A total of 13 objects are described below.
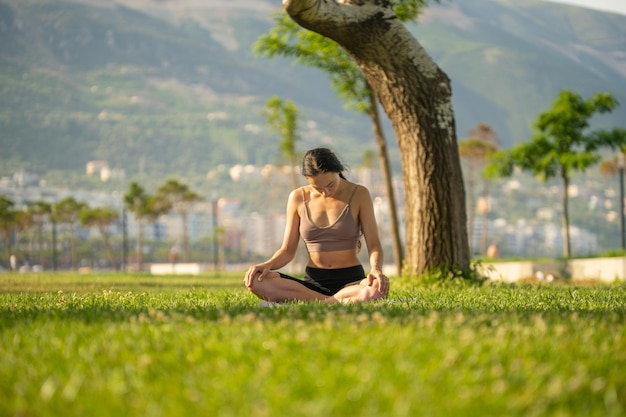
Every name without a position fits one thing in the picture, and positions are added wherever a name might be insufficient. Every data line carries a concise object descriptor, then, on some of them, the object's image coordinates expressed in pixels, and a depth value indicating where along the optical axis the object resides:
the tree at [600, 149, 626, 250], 72.38
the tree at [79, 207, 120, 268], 105.38
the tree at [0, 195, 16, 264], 97.81
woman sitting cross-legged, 8.48
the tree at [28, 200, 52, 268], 107.69
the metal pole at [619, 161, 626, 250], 34.48
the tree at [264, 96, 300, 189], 50.56
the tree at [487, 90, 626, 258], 34.06
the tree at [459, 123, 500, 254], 80.94
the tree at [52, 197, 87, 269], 109.75
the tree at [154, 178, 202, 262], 106.62
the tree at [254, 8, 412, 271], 20.91
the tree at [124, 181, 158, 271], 100.44
